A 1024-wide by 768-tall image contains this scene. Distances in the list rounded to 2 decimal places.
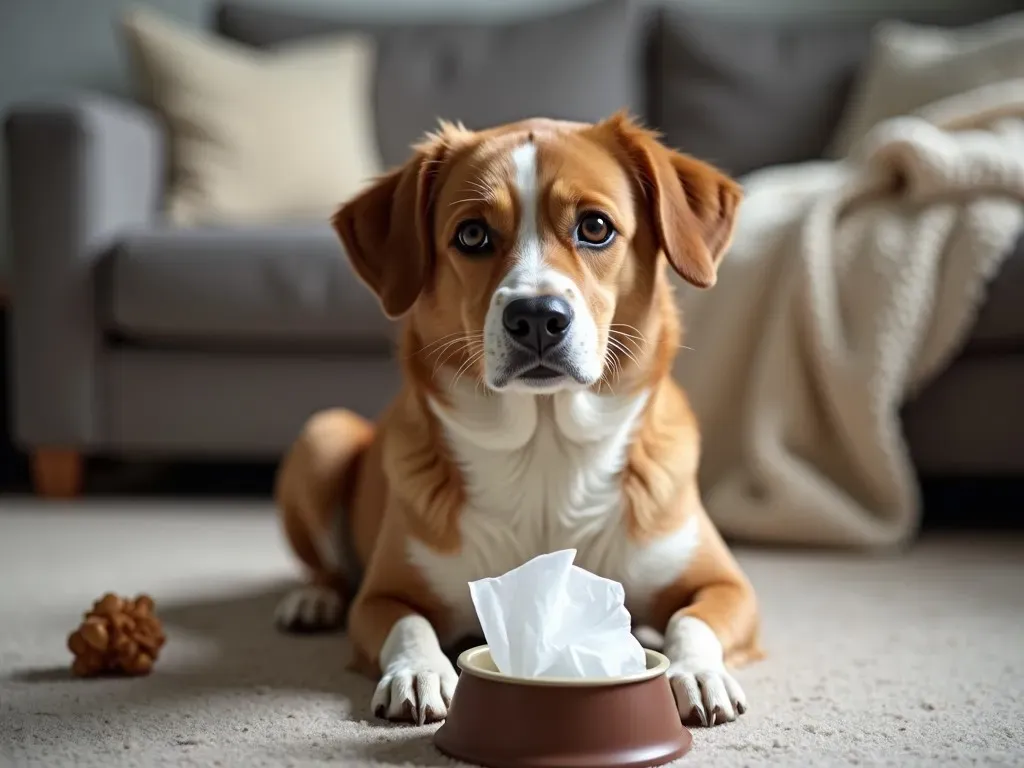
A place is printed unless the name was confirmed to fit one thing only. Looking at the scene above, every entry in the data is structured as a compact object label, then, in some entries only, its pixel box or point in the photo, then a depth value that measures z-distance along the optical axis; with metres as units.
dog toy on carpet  1.62
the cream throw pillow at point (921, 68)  3.53
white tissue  1.26
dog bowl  1.19
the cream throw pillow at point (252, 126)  3.78
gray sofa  3.11
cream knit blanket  2.60
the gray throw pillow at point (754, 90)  3.96
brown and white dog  1.58
